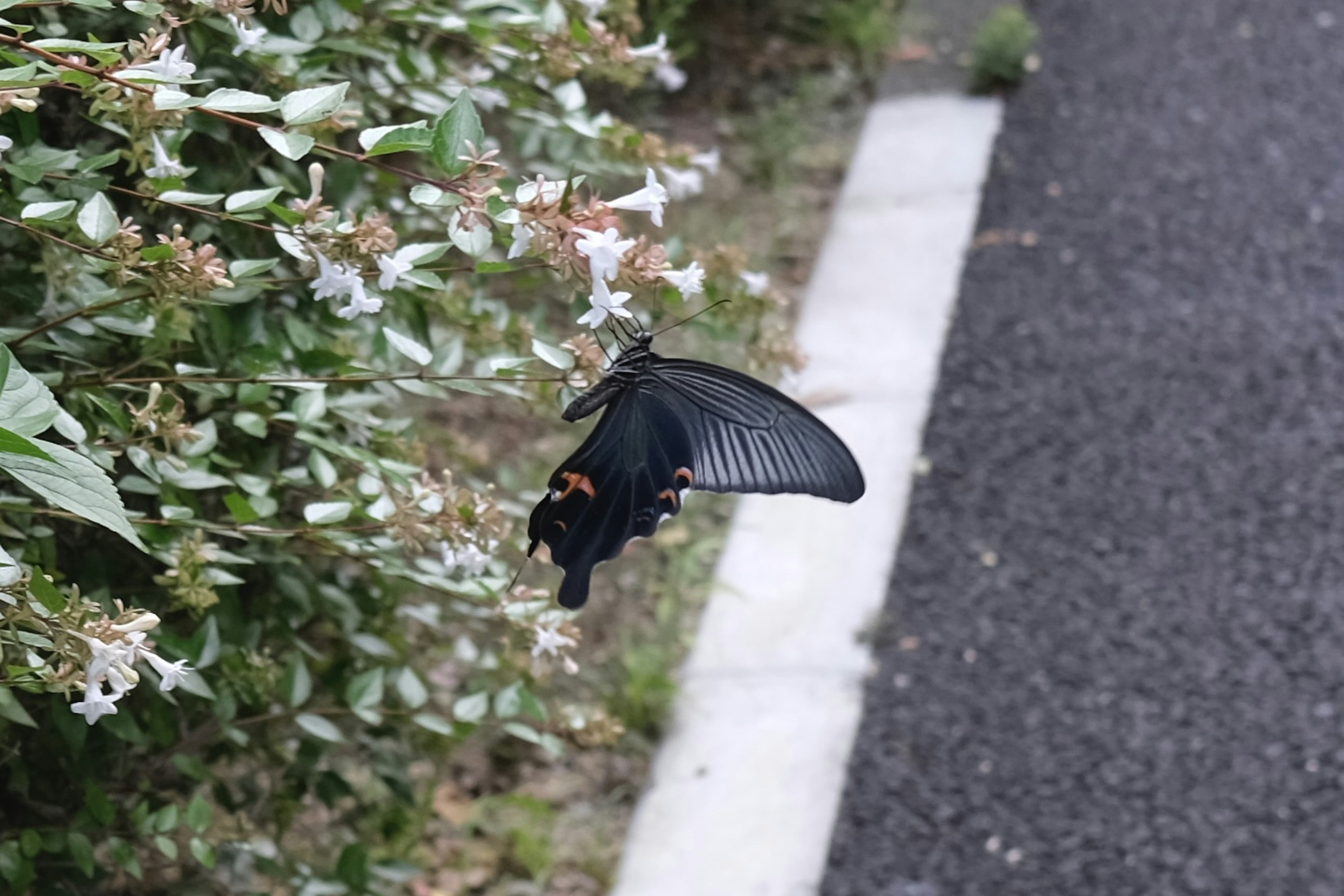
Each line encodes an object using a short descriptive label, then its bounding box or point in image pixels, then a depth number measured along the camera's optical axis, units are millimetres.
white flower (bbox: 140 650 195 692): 905
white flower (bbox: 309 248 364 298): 974
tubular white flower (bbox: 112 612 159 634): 837
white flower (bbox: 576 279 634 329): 941
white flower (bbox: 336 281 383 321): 976
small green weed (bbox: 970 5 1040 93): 1704
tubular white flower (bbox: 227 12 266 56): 977
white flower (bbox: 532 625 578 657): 1048
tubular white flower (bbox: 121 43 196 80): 928
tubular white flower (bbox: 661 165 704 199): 1126
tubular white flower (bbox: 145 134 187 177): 994
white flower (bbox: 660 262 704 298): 979
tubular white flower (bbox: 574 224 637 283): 911
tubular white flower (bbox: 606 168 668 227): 964
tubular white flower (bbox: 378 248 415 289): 972
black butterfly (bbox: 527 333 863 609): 1033
